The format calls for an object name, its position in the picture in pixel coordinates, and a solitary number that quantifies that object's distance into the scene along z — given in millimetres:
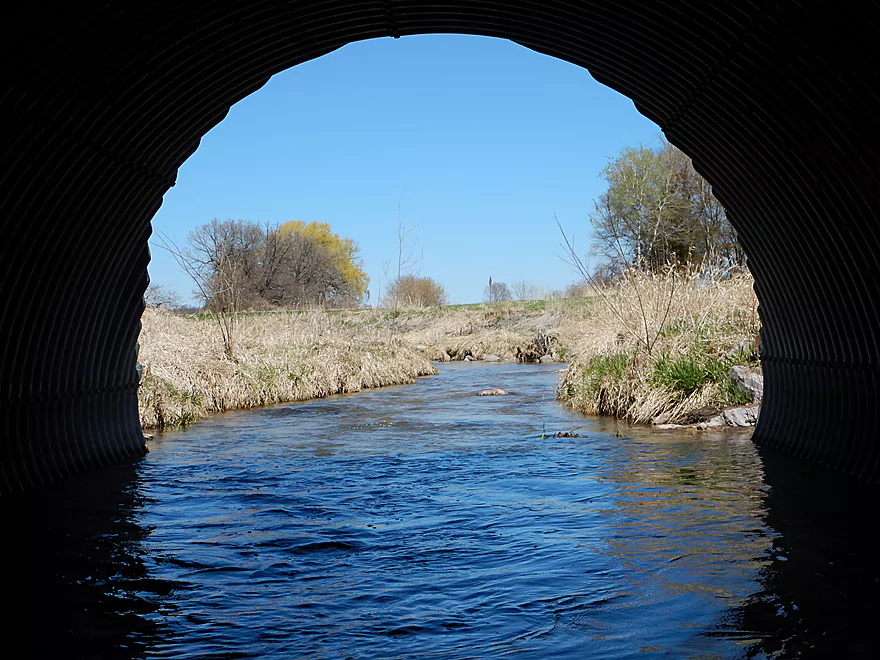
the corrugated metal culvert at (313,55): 6887
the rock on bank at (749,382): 13969
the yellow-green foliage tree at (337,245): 82500
